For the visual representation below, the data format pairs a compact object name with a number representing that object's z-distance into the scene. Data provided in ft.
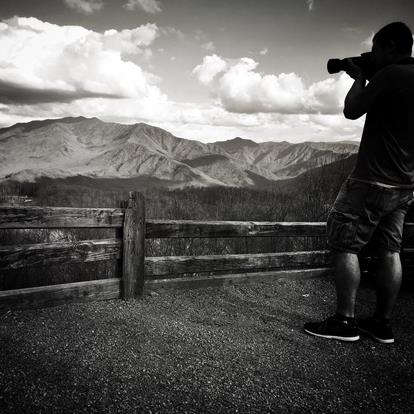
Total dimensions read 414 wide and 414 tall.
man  7.77
